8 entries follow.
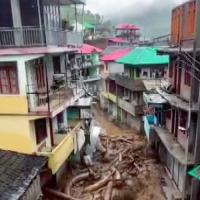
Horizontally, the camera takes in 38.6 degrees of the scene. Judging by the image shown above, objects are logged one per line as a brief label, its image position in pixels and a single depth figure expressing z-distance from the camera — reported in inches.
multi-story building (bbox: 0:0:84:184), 616.8
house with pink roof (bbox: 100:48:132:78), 1822.1
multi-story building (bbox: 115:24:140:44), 2886.3
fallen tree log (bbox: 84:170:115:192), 750.5
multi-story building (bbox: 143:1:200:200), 627.2
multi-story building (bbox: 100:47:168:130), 1359.5
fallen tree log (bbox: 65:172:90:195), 730.8
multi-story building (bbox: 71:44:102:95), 1922.6
